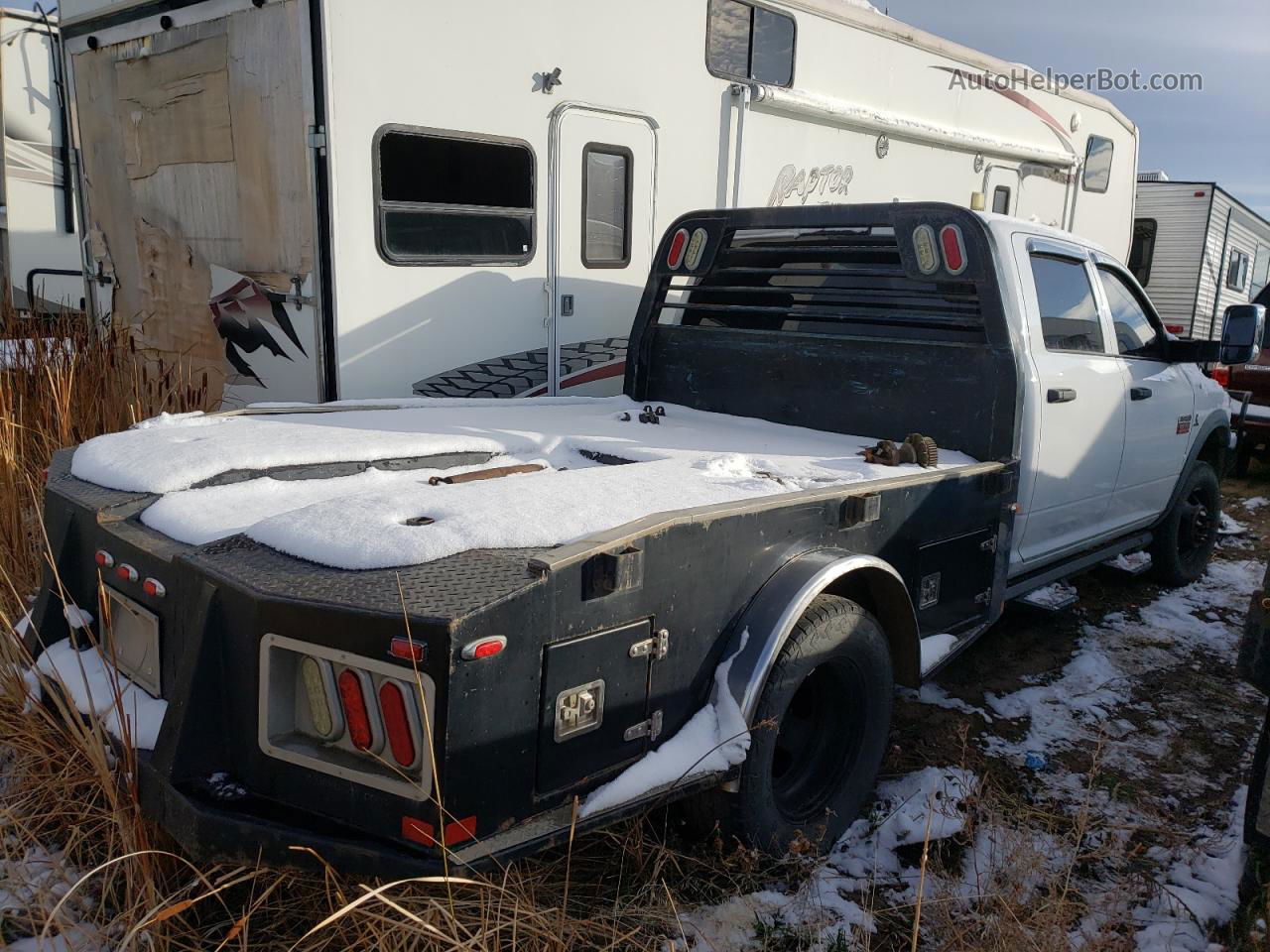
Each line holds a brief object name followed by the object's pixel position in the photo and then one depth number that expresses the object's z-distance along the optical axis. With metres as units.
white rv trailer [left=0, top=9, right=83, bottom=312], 9.24
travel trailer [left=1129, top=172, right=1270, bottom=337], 14.05
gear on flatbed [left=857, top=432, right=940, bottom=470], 3.46
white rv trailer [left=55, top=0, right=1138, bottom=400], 4.80
